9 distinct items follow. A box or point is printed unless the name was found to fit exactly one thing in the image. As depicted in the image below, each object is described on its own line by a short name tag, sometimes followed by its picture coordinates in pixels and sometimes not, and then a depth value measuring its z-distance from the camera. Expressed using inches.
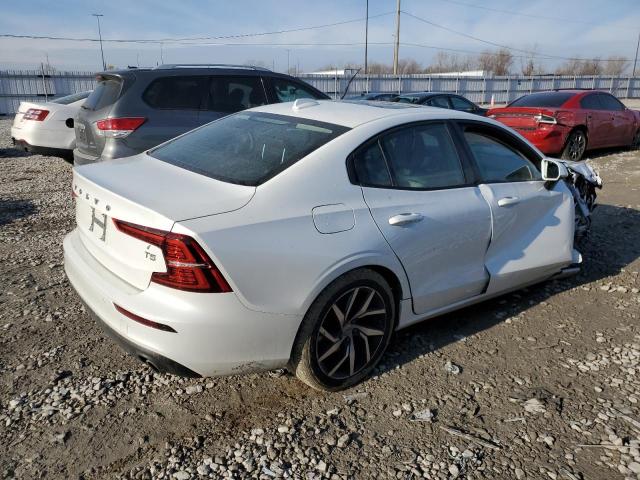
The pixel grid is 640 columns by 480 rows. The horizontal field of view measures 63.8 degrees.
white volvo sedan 91.5
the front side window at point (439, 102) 478.9
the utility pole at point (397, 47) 1473.7
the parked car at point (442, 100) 467.5
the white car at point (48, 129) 352.2
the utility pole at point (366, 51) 1715.3
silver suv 226.2
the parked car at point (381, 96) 558.7
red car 373.1
